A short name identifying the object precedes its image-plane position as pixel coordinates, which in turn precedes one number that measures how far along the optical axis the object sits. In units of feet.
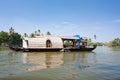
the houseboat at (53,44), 59.69
